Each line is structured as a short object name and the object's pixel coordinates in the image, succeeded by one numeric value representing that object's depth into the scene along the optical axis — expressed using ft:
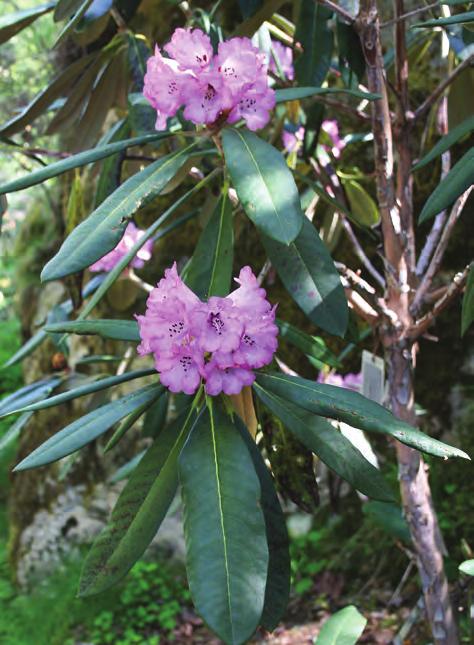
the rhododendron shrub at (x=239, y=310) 2.16
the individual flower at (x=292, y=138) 4.38
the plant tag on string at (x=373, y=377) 3.74
